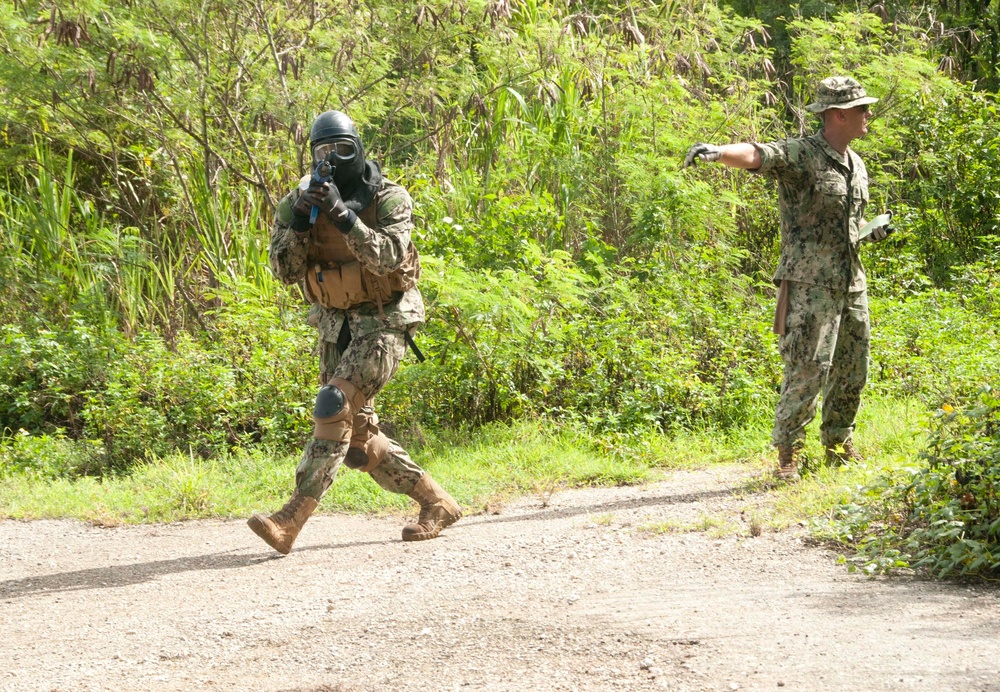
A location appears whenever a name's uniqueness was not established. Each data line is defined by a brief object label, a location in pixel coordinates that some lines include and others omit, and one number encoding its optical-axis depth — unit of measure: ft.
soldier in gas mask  33.04
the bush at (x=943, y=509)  27.58
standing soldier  37.73
